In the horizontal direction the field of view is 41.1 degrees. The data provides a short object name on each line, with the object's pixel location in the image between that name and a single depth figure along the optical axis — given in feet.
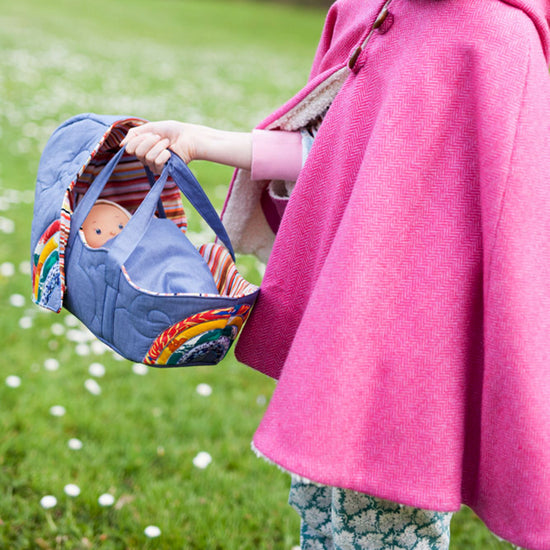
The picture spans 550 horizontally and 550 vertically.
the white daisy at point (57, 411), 10.23
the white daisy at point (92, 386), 10.96
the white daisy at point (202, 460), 9.61
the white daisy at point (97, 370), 11.42
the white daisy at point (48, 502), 8.41
